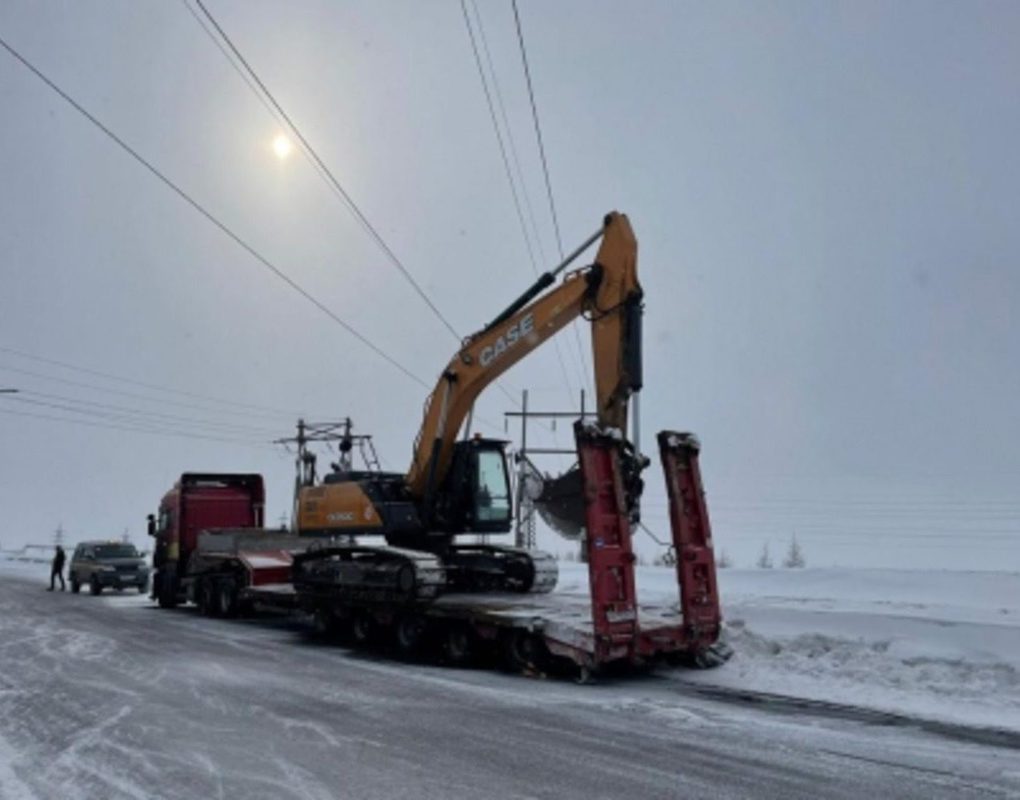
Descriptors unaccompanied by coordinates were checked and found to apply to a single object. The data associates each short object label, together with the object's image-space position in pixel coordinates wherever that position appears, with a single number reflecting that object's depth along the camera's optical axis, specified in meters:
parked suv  30.69
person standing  32.56
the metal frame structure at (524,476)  17.36
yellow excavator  13.96
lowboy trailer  11.25
